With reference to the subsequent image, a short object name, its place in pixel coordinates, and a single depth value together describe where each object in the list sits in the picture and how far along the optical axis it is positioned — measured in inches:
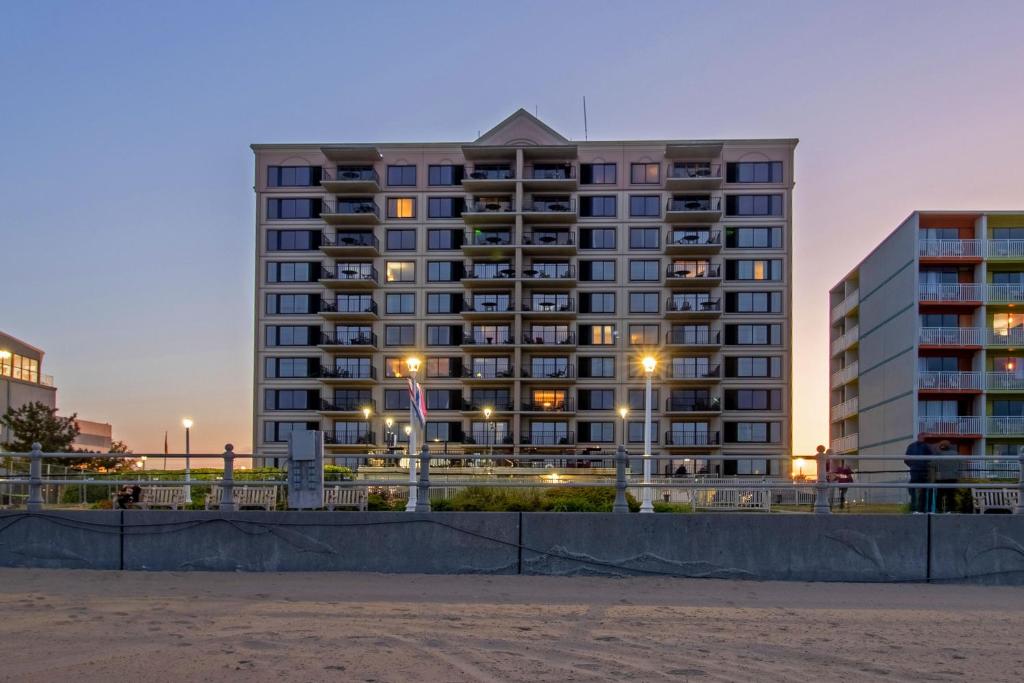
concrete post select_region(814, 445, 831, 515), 516.1
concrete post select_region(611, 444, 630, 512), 522.6
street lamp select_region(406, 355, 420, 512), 849.3
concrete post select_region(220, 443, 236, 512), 524.1
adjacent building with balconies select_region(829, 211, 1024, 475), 2103.8
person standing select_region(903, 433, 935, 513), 569.6
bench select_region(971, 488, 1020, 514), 629.6
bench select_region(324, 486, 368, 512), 700.7
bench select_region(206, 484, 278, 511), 686.5
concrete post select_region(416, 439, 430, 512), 521.3
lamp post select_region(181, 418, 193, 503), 1578.5
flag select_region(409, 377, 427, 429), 970.1
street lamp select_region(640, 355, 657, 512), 752.2
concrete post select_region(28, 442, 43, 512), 533.8
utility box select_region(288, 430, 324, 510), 532.7
